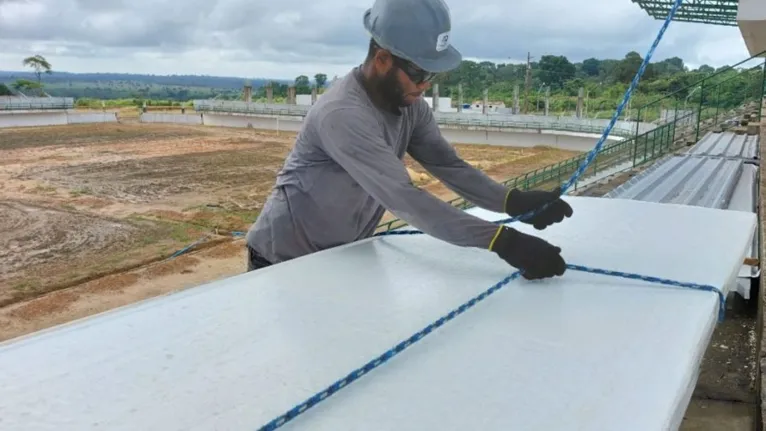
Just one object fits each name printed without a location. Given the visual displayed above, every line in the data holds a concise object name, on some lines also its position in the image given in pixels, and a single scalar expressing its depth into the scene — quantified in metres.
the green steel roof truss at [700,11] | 18.45
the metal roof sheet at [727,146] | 8.57
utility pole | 44.58
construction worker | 1.99
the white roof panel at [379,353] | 1.24
